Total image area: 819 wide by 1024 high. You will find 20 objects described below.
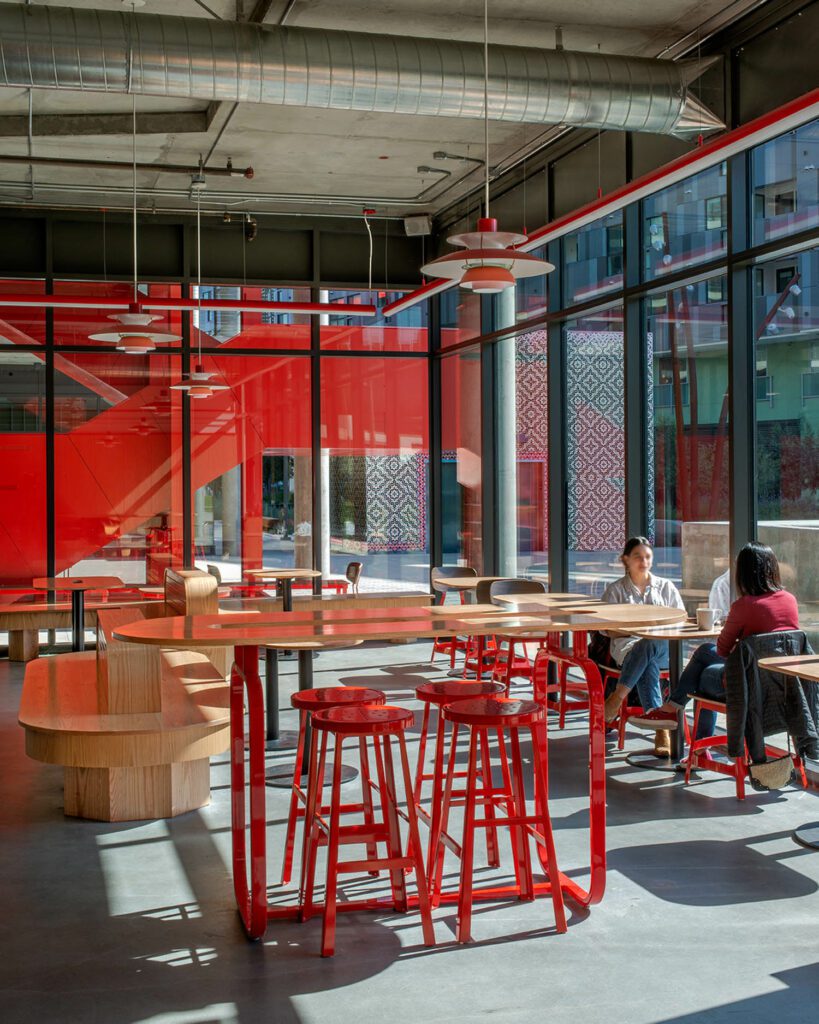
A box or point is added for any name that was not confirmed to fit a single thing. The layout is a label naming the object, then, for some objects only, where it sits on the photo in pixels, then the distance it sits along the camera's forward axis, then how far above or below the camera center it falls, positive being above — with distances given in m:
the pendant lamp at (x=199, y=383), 9.18 +1.06
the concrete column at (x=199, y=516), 11.09 -0.14
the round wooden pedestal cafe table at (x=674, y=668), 5.51 -1.03
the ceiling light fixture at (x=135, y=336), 6.38 +1.04
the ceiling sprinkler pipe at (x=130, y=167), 8.55 +2.84
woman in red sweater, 4.93 -0.50
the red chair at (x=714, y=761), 5.42 -1.40
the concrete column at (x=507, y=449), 9.99 +0.48
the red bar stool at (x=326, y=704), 4.17 -0.80
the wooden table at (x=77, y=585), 8.58 -0.68
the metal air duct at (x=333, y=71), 5.23 +2.24
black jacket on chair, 4.71 -0.89
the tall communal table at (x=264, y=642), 3.65 -0.48
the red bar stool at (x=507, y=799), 3.67 -1.12
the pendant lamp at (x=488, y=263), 4.12 +0.93
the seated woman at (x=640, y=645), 6.18 -0.86
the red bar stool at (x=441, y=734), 3.95 -0.91
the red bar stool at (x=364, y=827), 3.61 -1.16
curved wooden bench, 4.73 -1.03
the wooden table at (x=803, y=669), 4.11 -0.69
